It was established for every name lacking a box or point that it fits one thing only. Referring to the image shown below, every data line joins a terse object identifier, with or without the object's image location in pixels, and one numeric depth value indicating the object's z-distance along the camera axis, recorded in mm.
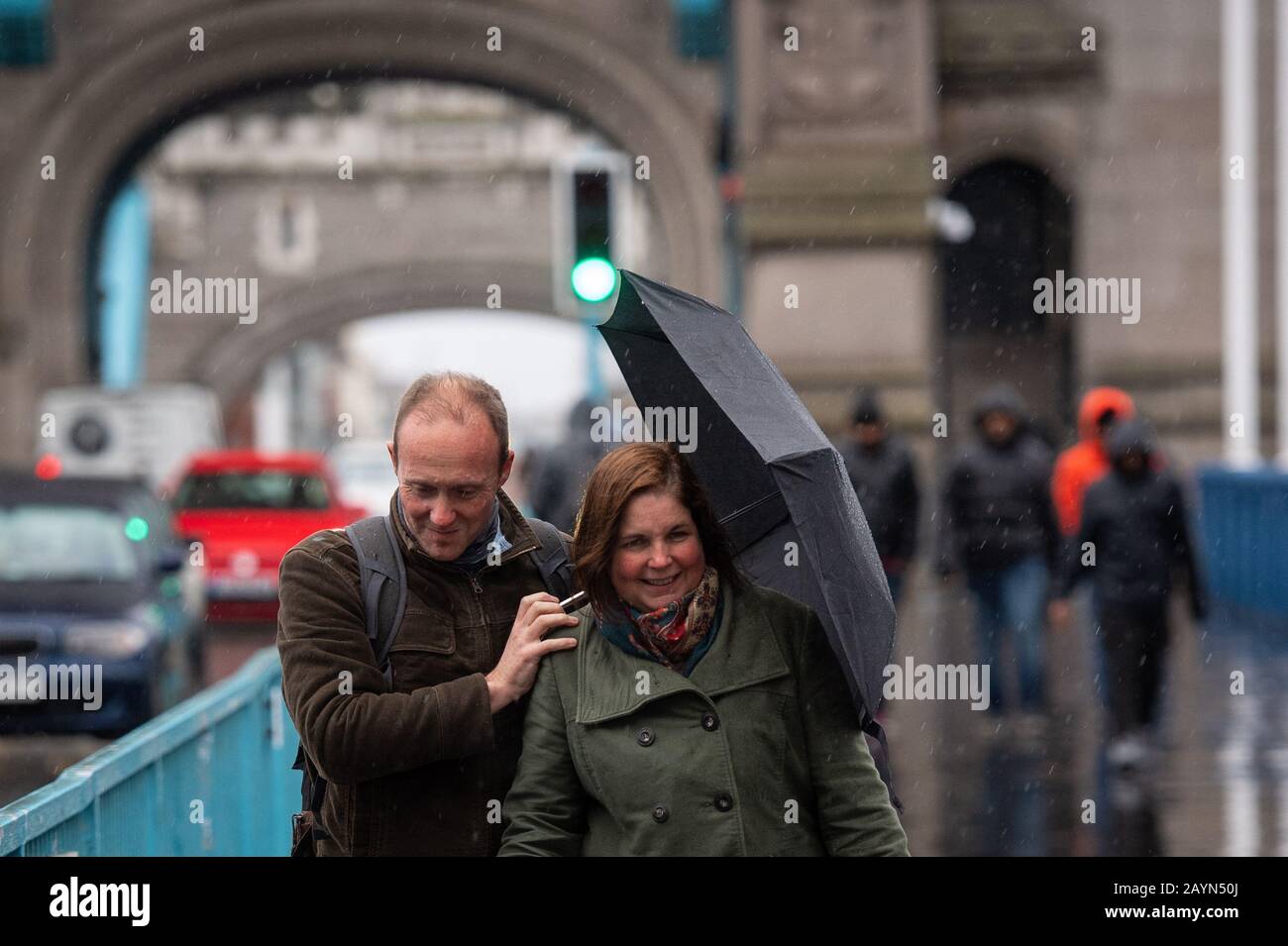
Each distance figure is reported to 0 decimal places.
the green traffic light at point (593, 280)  9281
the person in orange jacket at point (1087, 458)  9773
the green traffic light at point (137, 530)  11211
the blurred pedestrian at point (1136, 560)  9000
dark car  10117
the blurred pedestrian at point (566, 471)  10578
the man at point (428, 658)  2957
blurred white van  22359
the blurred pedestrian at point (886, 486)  10172
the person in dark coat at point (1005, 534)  10023
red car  16844
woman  2945
